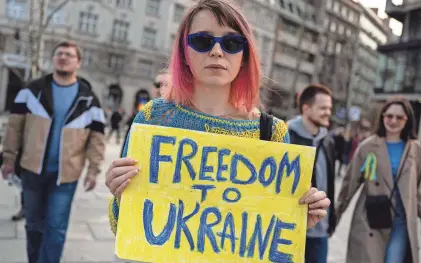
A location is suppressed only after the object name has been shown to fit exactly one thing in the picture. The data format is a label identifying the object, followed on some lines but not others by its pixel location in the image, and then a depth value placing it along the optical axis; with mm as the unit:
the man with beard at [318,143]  3490
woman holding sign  1517
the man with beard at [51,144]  3229
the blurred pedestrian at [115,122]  17641
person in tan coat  3180
